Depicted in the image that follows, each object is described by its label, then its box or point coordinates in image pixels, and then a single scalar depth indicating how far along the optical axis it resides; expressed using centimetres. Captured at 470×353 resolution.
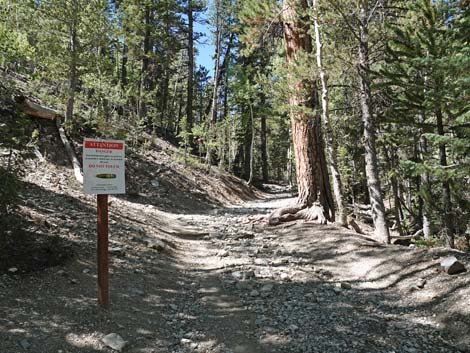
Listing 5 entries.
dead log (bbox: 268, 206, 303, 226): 1021
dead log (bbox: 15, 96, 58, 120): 1098
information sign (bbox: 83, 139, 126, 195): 412
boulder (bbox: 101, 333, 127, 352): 345
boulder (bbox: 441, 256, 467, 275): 503
